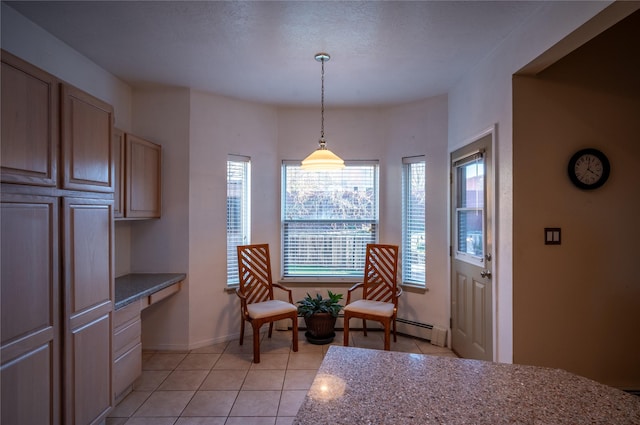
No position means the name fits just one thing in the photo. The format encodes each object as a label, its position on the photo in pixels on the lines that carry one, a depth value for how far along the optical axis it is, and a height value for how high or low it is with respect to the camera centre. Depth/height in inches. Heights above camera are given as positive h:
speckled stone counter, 37.9 -22.0
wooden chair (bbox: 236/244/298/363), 136.7 -35.7
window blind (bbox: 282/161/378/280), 174.1 -3.1
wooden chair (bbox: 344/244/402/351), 149.9 -30.4
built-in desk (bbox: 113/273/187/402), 103.6 -34.3
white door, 114.3 -13.3
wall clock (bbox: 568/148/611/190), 97.7 +12.7
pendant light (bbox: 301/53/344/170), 115.9 +17.8
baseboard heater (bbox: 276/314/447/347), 150.3 -53.2
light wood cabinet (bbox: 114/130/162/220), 121.3 +13.6
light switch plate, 97.8 -6.1
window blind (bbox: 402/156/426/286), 162.7 -3.2
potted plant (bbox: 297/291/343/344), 153.5 -45.5
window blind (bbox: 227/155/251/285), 159.9 +2.7
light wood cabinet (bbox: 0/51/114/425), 63.1 -7.9
